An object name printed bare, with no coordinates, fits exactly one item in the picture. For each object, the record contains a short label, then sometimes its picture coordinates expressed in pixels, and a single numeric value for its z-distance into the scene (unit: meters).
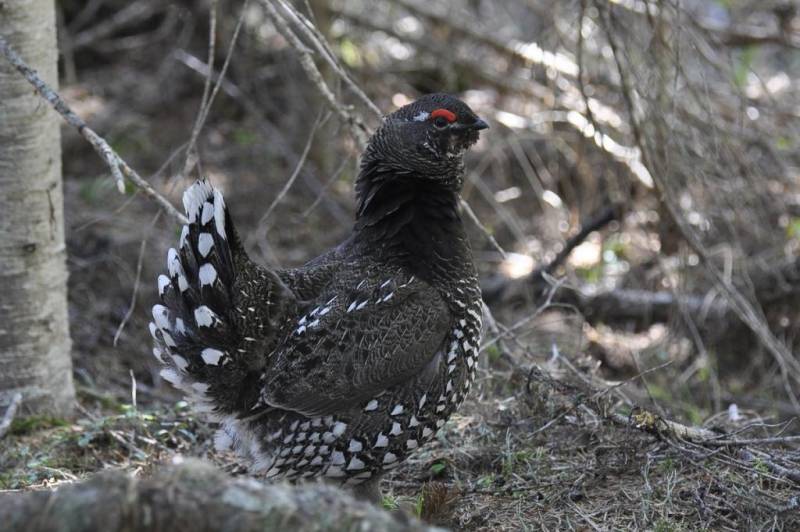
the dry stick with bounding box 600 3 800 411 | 11.58
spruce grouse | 8.24
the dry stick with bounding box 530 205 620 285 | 15.21
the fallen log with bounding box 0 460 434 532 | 5.10
